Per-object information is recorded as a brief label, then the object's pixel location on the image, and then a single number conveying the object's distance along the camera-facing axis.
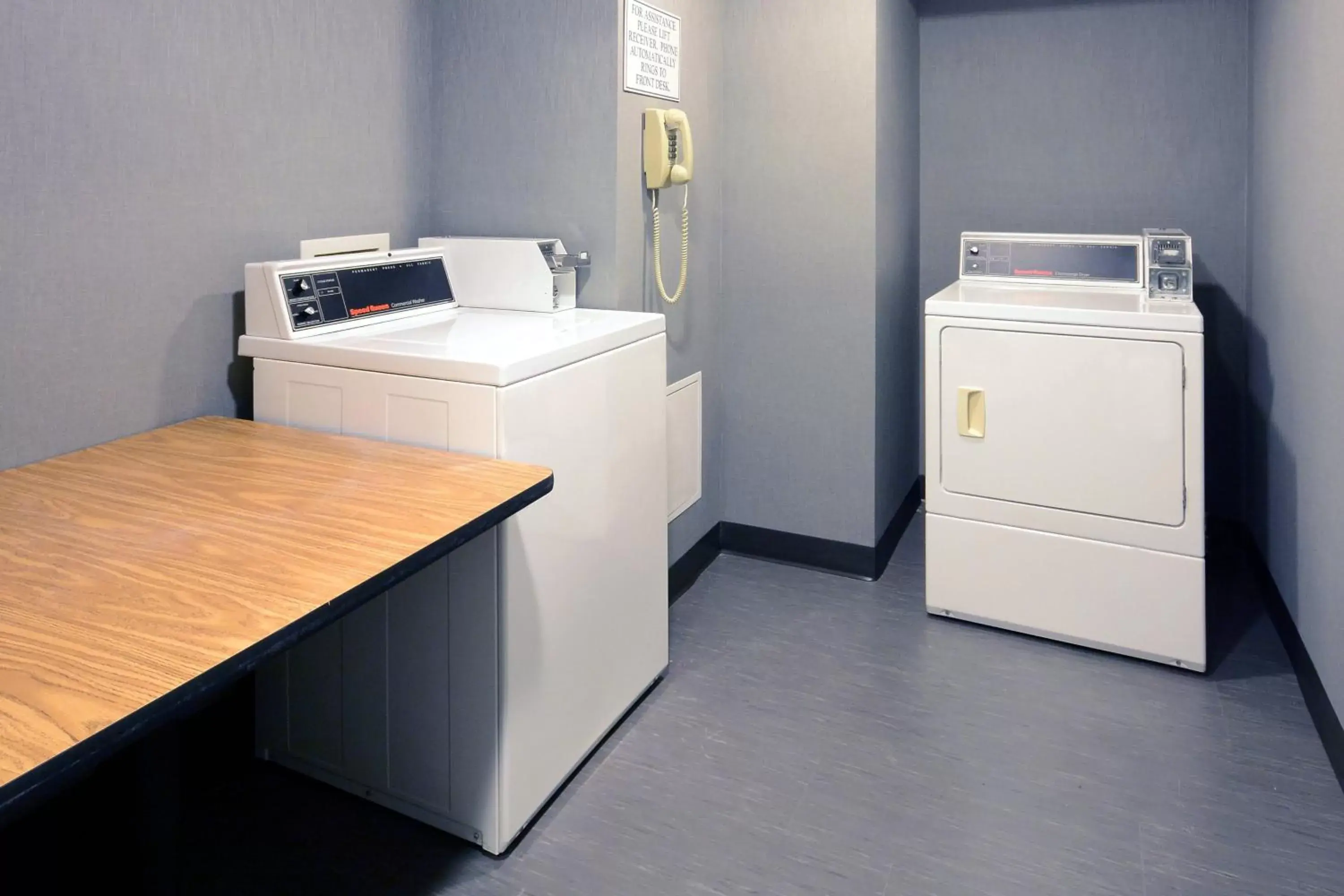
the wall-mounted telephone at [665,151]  2.46
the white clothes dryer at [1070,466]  2.43
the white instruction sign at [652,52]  2.38
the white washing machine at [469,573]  1.75
